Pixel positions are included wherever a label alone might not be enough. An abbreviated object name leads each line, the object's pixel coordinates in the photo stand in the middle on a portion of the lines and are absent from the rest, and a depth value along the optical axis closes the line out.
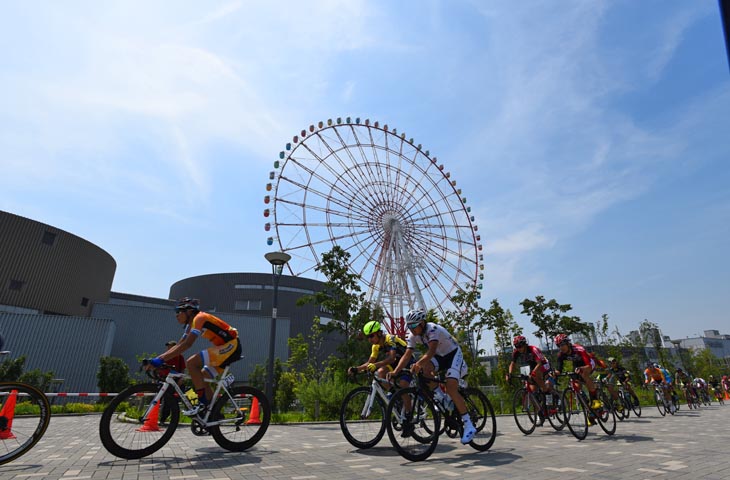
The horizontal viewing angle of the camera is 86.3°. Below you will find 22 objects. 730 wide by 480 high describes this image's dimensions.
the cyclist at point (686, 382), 16.48
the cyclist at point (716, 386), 20.07
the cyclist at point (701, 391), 19.38
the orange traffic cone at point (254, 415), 5.61
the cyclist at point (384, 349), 6.18
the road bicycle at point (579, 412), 6.85
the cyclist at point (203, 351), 5.03
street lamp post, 14.09
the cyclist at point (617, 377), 10.15
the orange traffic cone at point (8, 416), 4.54
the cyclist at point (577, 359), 7.76
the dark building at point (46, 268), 44.97
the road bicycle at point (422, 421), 5.04
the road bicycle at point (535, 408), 7.82
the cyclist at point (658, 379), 12.98
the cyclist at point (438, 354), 5.45
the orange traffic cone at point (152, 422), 4.68
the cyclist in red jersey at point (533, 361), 7.89
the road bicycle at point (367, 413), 5.59
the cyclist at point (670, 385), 13.11
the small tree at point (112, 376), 32.00
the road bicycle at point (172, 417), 4.57
